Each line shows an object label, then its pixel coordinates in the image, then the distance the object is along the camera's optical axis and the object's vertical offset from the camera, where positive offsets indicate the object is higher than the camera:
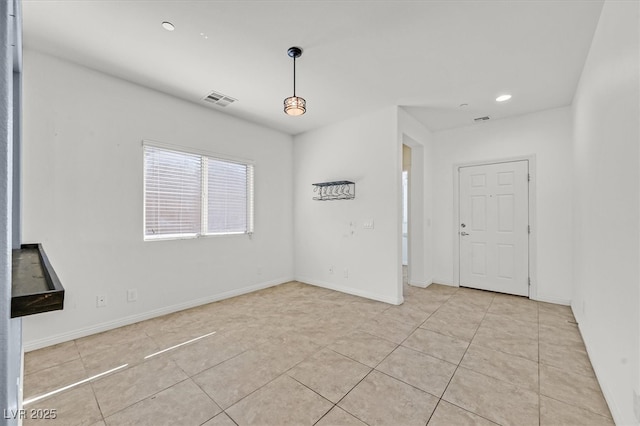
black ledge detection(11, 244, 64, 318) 0.69 -0.21
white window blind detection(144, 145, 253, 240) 3.28 +0.26
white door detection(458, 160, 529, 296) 4.03 -0.20
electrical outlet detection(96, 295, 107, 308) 2.83 -0.90
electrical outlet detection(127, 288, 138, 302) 3.04 -0.90
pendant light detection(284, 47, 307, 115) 2.28 +0.91
